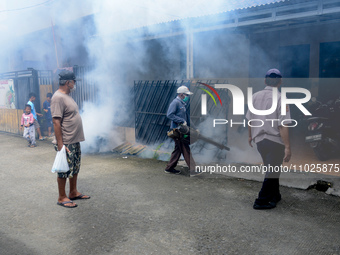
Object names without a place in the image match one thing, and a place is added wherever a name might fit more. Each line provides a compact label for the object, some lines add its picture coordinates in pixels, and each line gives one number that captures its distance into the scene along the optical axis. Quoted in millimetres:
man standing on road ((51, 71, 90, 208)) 3977
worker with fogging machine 5574
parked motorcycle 6023
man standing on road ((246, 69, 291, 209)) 3867
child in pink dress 8883
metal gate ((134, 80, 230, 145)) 6941
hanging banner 11391
